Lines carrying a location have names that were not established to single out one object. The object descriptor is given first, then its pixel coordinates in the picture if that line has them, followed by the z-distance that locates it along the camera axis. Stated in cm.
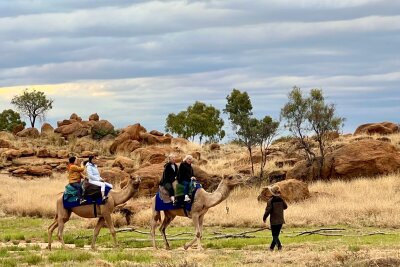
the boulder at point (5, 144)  6625
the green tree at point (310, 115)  5256
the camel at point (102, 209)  2311
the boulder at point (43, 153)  6078
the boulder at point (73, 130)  7744
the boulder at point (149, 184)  4081
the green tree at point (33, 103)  9231
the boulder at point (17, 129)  8356
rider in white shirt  2283
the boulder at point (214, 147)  7354
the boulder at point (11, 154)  5891
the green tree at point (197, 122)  9325
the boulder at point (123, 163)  5550
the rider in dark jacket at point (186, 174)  2264
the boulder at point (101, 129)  7738
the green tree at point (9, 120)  9762
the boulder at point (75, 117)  8668
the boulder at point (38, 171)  5428
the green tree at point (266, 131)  5412
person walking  2116
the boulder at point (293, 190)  3569
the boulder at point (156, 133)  7599
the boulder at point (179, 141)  7256
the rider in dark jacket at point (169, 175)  2295
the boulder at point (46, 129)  7794
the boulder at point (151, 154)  5353
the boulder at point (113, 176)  4462
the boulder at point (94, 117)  8575
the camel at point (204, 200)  2280
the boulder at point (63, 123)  8319
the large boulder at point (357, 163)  4369
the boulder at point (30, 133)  7788
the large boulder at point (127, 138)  6681
